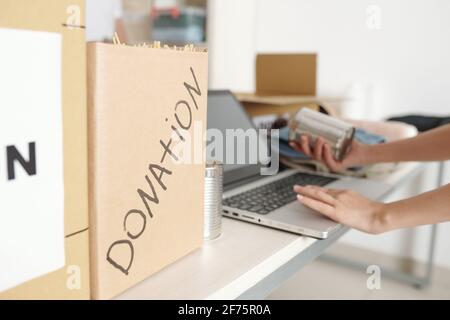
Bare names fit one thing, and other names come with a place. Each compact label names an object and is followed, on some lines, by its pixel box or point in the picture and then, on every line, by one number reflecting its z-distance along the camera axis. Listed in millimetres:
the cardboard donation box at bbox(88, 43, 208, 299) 423
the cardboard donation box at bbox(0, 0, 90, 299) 345
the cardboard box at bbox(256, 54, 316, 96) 1419
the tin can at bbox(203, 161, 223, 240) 598
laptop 681
